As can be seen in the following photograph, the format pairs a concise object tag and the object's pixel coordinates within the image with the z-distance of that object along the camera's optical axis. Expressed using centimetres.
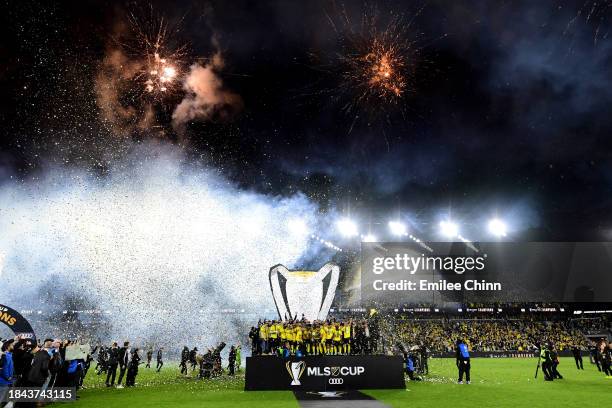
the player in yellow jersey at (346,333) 2491
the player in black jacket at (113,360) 2291
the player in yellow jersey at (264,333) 2483
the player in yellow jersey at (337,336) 2473
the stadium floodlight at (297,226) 6153
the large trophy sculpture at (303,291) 2666
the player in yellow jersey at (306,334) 2409
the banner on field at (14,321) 2217
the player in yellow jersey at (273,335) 2481
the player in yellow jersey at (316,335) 2431
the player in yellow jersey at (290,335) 2448
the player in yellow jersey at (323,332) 2461
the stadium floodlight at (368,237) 6650
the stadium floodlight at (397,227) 5567
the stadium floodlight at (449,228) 5630
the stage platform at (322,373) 2038
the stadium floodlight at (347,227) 5572
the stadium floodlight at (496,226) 5328
